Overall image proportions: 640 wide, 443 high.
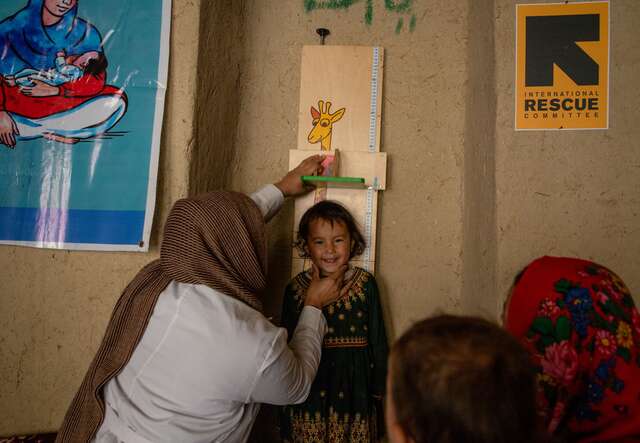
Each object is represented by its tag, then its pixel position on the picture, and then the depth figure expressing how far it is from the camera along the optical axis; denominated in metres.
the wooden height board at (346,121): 1.90
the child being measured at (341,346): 1.67
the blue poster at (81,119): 1.67
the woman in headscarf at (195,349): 1.13
